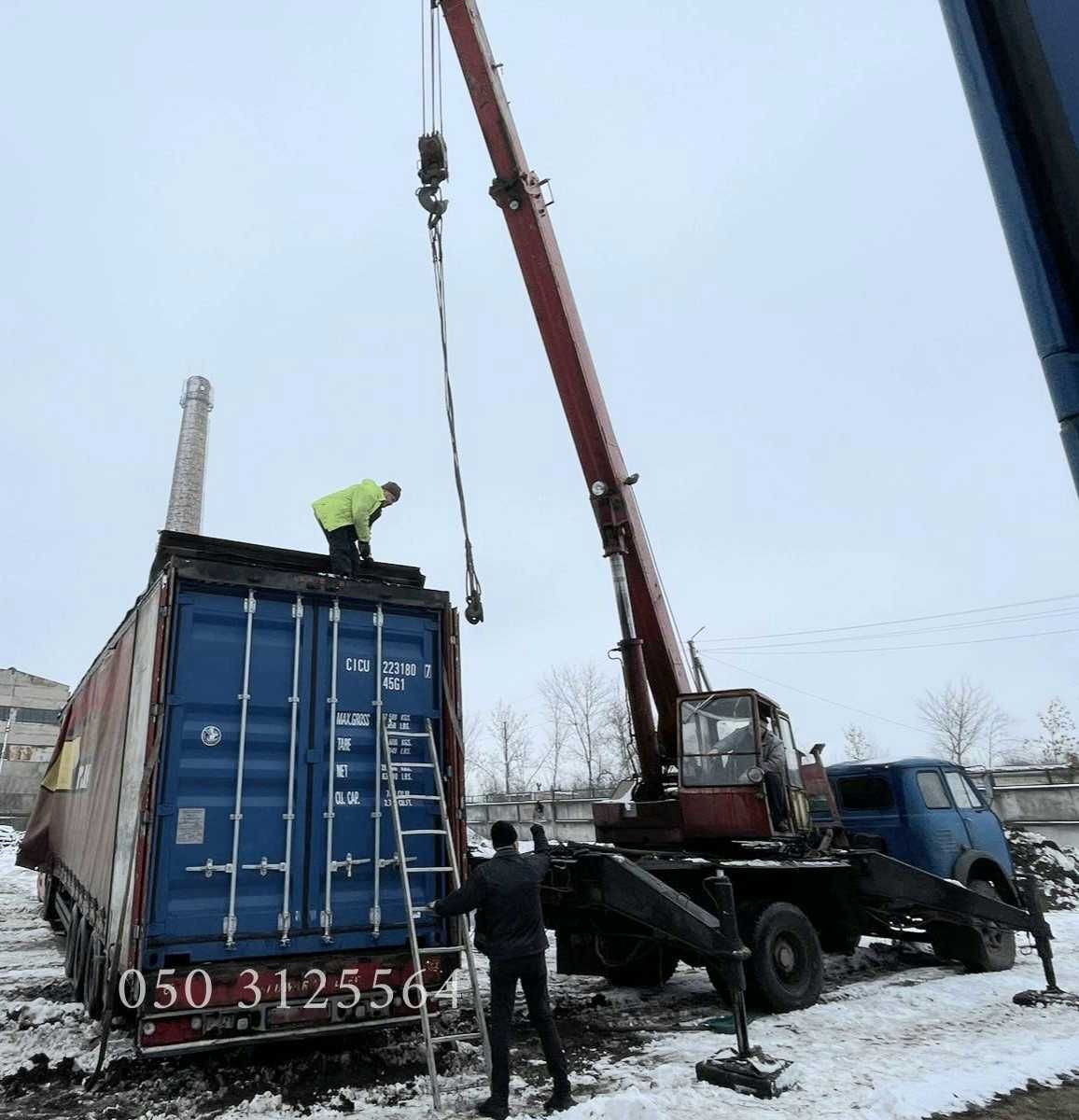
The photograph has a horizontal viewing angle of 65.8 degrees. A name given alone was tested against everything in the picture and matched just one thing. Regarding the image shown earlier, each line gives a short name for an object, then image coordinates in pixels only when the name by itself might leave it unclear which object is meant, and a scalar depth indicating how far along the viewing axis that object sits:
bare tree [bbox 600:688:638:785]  59.40
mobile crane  7.63
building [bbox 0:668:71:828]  56.19
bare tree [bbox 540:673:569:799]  67.25
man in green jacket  7.30
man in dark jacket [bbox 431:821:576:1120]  5.30
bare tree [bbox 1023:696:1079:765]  39.49
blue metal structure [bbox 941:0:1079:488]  1.09
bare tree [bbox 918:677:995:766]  57.13
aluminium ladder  5.57
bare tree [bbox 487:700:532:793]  68.56
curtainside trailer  5.45
